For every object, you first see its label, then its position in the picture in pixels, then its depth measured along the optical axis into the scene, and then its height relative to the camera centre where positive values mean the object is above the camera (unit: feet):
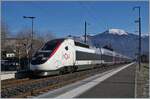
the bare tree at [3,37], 144.27 +6.75
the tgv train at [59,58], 63.19 -2.61
